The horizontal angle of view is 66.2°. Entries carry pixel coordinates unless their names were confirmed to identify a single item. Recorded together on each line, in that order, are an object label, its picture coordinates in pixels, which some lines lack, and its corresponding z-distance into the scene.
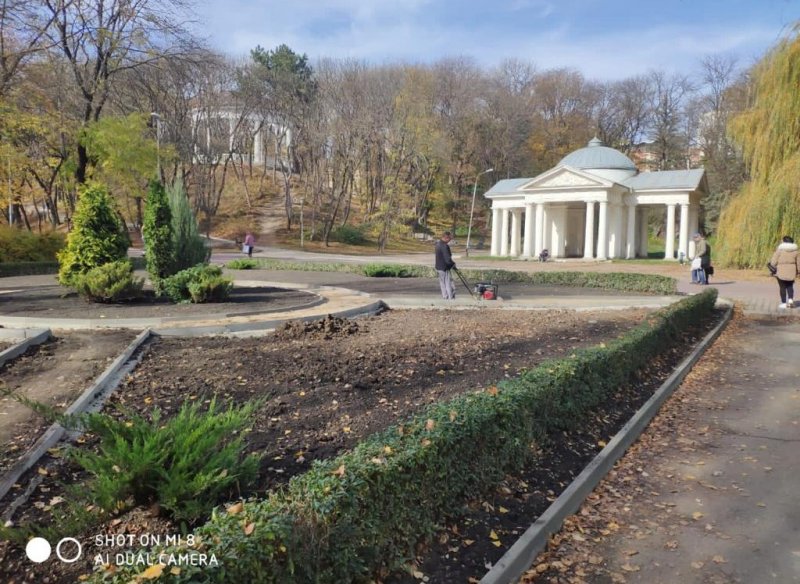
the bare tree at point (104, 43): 24.84
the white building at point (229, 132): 50.53
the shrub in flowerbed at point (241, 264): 27.14
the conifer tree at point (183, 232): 13.32
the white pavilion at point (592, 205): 45.03
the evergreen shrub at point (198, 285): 12.28
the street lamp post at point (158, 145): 28.79
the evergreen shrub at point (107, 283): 11.87
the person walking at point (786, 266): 14.23
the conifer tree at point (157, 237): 12.93
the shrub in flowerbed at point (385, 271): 23.23
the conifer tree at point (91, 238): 12.50
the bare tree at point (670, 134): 62.28
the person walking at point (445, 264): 14.07
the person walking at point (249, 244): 38.84
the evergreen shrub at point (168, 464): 3.19
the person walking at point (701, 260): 20.73
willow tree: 22.42
